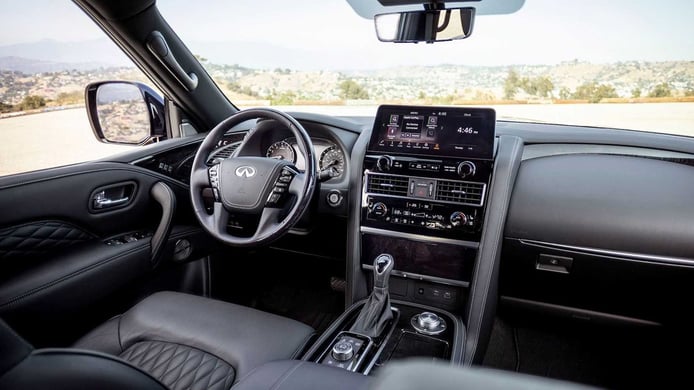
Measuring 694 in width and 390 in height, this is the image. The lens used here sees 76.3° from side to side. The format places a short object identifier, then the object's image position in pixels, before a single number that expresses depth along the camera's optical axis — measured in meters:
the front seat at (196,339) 1.52
